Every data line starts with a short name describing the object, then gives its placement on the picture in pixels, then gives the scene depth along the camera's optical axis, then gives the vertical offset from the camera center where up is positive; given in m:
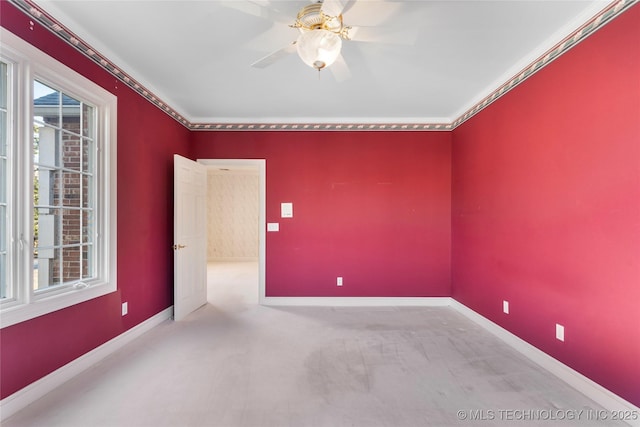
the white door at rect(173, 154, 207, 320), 3.31 -0.28
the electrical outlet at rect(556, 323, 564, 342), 2.11 -0.91
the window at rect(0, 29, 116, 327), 1.72 +0.22
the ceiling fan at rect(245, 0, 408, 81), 1.58 +1.11
